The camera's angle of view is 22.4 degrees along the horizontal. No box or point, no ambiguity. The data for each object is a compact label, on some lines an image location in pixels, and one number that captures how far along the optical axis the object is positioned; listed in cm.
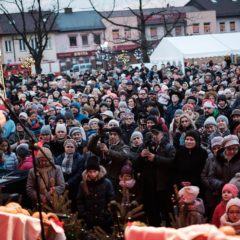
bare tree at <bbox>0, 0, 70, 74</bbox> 4450
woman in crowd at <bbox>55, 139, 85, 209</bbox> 803
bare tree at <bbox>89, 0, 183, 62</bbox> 4041
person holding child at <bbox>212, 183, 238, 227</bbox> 616
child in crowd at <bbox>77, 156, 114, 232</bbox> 680
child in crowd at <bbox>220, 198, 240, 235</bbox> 558
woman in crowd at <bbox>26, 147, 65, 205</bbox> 719
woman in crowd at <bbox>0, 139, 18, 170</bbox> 867
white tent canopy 3044
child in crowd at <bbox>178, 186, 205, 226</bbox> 535
